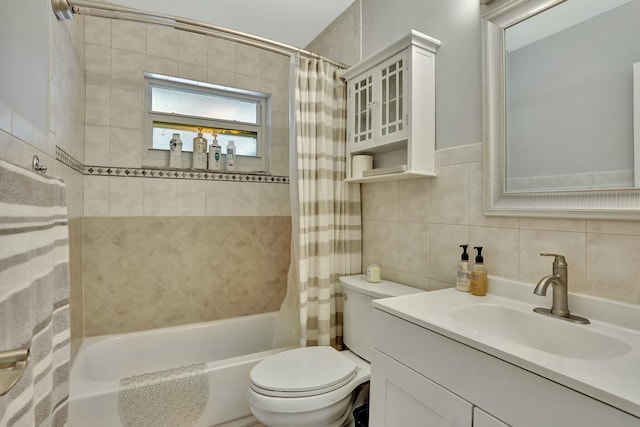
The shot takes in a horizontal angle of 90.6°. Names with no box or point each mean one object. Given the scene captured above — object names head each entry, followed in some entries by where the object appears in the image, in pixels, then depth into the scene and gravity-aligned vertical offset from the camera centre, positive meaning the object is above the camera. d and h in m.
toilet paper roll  1.78 +0.27
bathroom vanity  0.59 -0.36
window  2.13 +0.68
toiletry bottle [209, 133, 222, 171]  2.20 +0.38
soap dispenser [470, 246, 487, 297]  1.20 -0.26
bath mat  1.38 -0.84
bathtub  1.35 -0.82
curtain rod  1.32 +0.89
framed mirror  0.90 +0.33
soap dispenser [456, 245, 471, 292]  1.25 -0.26
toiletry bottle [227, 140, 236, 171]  2.24 +0.39
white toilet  1.25 -0.71
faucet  0.94 -0.24
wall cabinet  1.42 +0.51
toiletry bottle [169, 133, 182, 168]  2.09 +0.39
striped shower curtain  1.76 +0.04
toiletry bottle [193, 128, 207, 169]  2.15 +0.41
